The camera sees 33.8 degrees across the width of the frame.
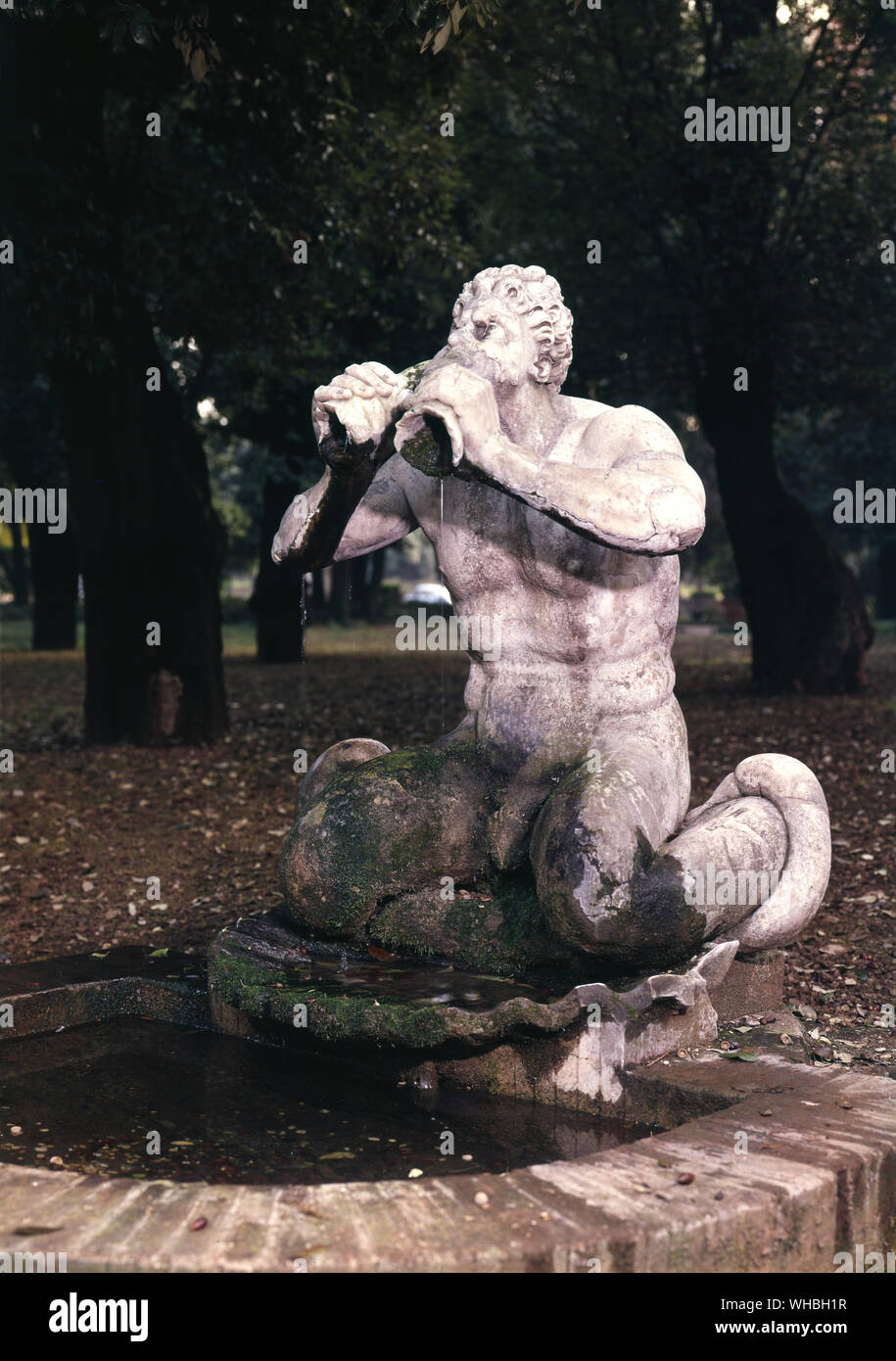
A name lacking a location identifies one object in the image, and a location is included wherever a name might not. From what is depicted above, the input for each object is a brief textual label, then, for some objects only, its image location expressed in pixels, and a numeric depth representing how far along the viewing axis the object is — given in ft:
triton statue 13.82
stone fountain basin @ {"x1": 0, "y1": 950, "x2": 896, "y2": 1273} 9.77
